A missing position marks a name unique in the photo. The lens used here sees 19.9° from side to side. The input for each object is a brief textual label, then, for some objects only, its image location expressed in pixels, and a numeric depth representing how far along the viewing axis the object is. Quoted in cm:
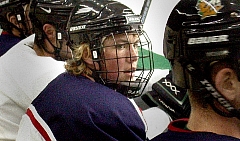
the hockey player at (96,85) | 189
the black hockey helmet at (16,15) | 274
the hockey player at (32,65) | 231
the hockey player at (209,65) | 160
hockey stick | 359
